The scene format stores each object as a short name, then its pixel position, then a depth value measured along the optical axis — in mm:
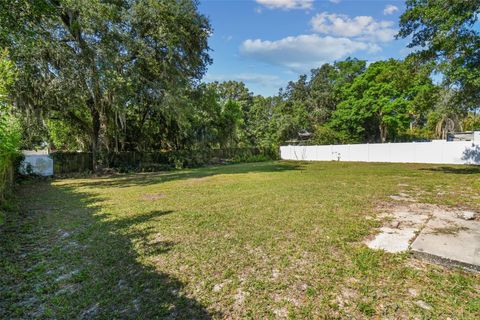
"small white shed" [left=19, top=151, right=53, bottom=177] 10064
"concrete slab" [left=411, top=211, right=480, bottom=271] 2352
